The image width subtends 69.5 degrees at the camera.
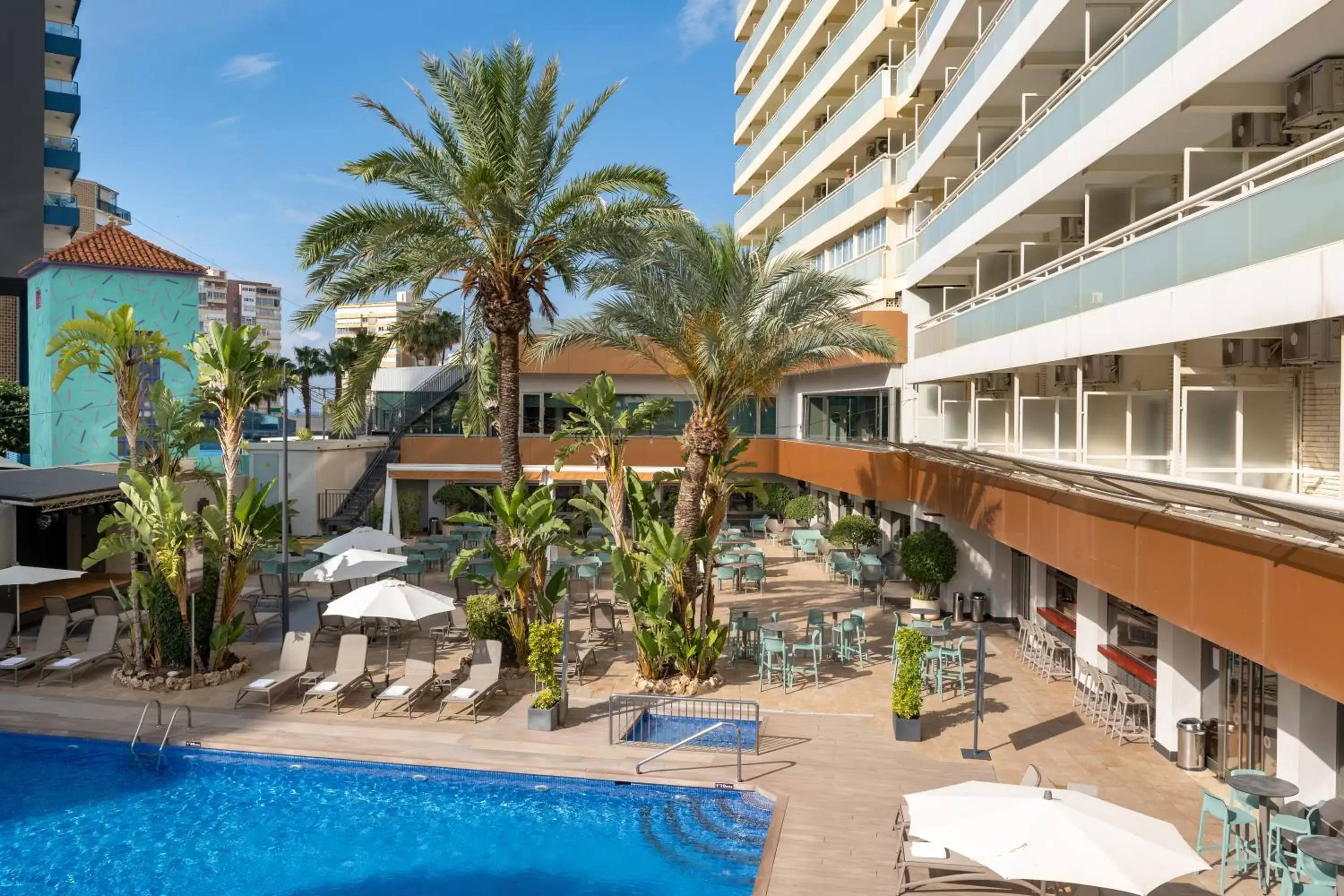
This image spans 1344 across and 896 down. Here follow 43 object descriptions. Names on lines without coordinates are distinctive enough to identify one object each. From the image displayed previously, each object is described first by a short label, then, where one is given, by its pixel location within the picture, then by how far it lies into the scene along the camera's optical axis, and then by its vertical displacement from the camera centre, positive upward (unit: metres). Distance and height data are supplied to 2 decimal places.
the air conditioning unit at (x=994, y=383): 23.42 +1.23
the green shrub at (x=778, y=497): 39.94 -2.62
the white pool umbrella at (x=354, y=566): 20.56 -2.85
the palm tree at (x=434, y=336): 68.69 +7.31
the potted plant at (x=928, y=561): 24.39 -3.25
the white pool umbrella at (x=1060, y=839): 8.59 -3.79
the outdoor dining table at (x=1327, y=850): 8.74 -3.87
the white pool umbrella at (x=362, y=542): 23.59 -2.60
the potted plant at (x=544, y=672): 15.92 -3.93
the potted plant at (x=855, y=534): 30.00 -3.12
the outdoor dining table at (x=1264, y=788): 10.48 -3.92
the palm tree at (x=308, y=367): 65.19 +4.86
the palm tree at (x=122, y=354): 17.91 +1.58
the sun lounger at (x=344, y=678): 17.22 -4.44
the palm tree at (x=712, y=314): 18.58 +2.37
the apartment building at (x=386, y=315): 148.75 +23.05
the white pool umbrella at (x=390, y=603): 17.84 -3.15
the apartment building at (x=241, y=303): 159.75 +24.24
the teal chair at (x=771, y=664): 18.20 -4.48
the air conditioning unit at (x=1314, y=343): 10.74 +1.00
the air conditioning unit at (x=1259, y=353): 11.87 +0.97
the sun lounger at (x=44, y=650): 18.72 -4.27
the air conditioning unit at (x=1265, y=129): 11.91 +3.73
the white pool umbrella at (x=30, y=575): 19.77 -2.84
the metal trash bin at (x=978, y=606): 24.09 -4.34
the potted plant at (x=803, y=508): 37.41 -2.89
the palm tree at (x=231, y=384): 18.27 +1.00
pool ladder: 15.06 -4.66
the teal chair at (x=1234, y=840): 10.73 -4.64
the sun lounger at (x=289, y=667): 17.41 -4.34
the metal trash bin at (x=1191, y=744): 14.06 -4.56
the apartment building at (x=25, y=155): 45.72 +13.83
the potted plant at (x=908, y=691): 15.36 -4.11
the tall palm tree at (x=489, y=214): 19.02 +4.44
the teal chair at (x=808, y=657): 18.80 -4.76
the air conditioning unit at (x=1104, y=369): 15.98 +1.05
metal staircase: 36.56 +0.38
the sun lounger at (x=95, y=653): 18.66 -4.29
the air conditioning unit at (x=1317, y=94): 10.27 +3.66
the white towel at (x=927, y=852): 10.84 -4.72
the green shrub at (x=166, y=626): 18.61 -3.65
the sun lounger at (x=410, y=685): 16.92 -4.47
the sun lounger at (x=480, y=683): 16.67 -4.40
